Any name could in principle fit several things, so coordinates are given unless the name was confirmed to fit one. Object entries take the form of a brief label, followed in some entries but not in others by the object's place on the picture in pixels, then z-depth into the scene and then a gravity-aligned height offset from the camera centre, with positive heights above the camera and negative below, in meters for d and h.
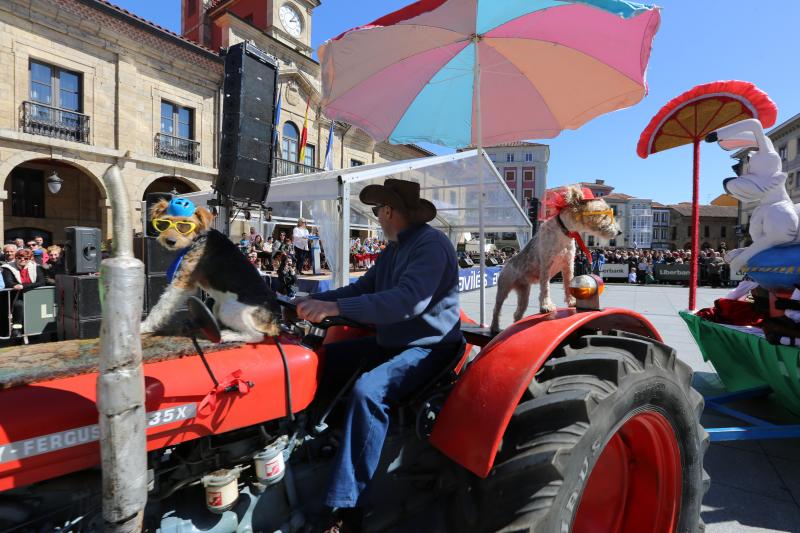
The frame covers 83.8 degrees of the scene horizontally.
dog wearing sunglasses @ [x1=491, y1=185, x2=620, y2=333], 2.63 +0.04
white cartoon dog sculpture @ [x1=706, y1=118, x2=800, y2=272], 2.92 +0.46
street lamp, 11.12 +1.53
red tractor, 1.22 -0.62
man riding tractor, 1.51 -0.32
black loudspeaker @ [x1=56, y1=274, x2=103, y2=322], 3.62 -0.43
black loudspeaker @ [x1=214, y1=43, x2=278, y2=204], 4.54 +1.31
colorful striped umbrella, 2.46 +1.25
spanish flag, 17.14 +4.09
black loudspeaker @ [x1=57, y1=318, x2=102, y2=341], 3.52 -0.68
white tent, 7.01 +1.06
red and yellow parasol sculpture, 3.17 +1.06
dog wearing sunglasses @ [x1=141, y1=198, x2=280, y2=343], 1.71 -0.18
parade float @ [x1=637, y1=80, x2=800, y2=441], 2.69 -0.03
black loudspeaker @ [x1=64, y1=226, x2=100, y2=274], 3.96 -0.07
